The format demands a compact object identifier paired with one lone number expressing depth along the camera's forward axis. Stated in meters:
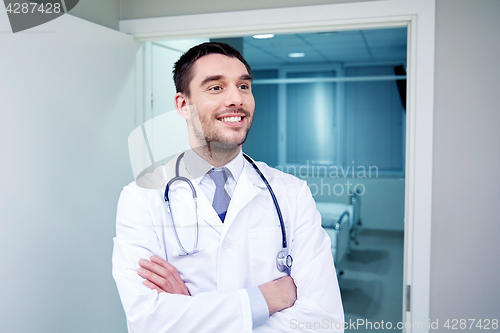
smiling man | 1.02
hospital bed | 3.26
